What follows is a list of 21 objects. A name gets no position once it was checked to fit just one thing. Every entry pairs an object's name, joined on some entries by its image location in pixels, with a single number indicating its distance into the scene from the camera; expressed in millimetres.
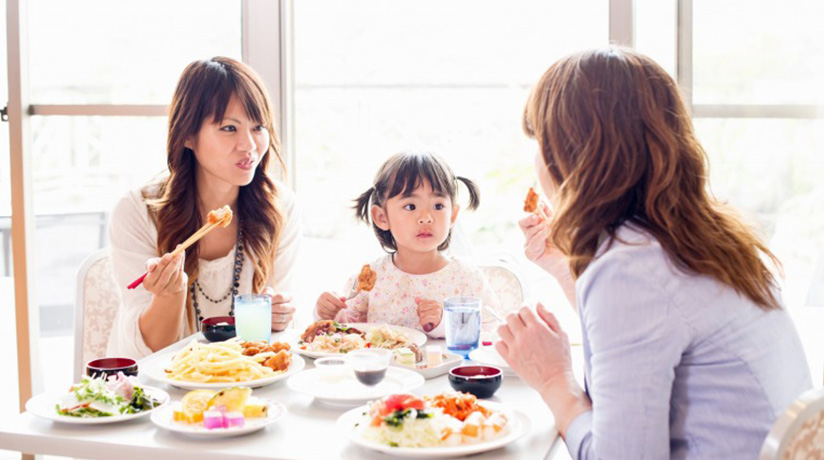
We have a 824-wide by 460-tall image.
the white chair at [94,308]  2439
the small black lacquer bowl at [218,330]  2014
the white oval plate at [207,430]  1356
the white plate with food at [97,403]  1426
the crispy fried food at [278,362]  1724
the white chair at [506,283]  2467
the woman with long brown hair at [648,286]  1247
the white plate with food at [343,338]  1907
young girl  2336
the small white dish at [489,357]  1780
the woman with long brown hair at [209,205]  2330
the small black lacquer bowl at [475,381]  1596
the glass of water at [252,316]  1961
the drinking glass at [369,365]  1584
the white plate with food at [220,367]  1633
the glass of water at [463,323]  1891
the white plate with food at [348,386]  1549
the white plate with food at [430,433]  1292
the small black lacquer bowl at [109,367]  1608
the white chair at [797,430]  1099
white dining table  1325
